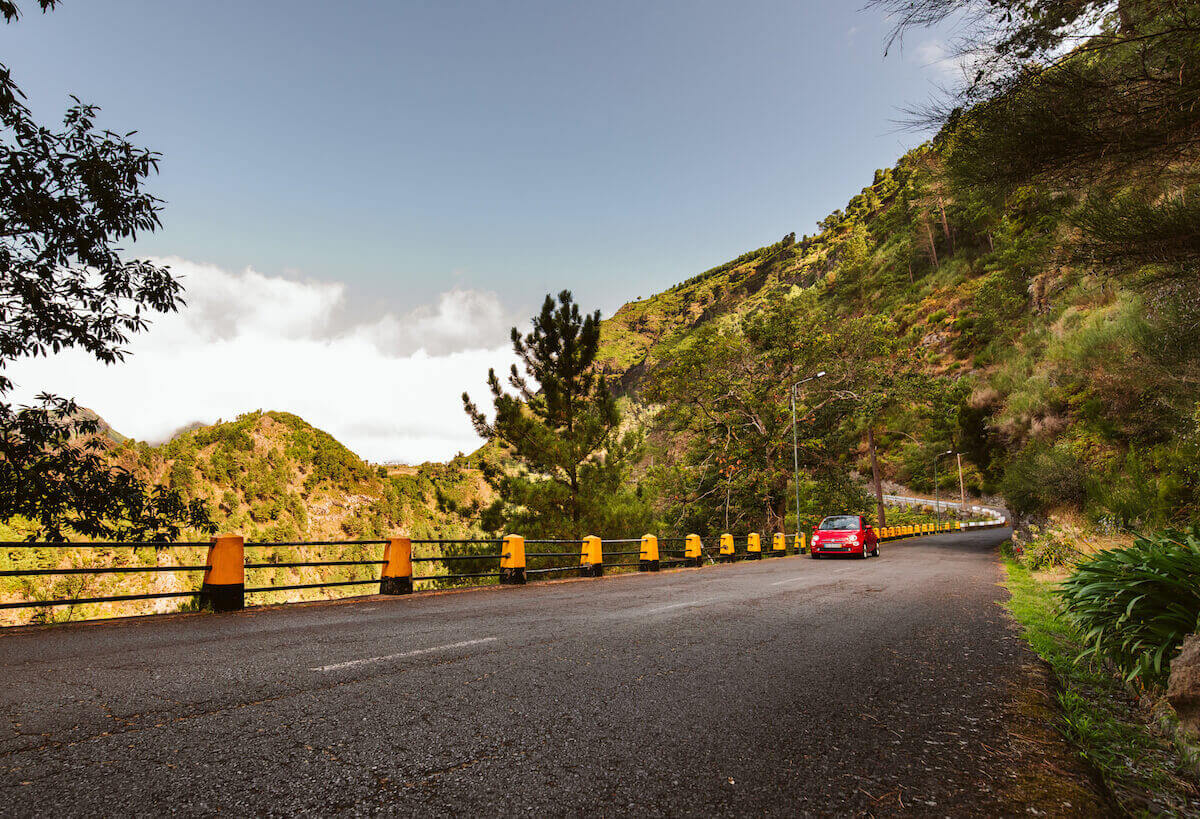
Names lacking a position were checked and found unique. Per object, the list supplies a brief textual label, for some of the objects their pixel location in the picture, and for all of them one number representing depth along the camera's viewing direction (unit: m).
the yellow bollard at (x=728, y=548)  21.45
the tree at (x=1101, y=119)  4.69
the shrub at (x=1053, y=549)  12.27
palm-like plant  3.33
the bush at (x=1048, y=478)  16.25
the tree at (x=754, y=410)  27.92
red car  20.31
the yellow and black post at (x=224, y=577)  7.61
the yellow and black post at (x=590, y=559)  14.57
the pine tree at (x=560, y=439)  19.70
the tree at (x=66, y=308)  6.04
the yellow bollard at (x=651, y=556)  16.59
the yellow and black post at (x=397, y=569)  10.02
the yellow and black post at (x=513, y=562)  12.03
